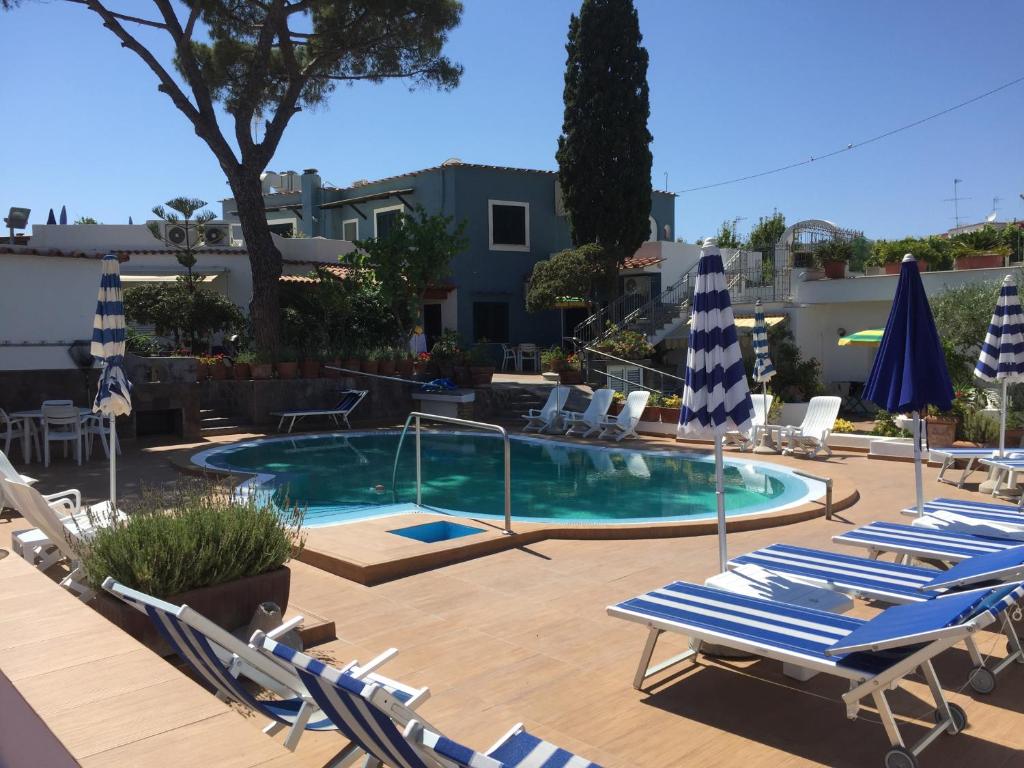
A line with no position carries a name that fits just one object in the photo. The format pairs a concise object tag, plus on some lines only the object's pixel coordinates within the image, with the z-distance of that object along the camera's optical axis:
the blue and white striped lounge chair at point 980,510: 6.67
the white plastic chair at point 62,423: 12.34
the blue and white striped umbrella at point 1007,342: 9.61
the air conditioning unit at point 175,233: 22.03
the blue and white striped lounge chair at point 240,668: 3.33
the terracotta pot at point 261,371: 17.50
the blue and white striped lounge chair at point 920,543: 5.57
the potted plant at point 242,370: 17.64
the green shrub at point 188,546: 4.59
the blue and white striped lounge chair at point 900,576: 4.56
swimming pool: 10.63
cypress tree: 24.17
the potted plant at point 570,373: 20.55
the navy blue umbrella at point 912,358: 6.26
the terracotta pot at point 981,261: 18.77
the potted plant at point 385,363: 19.24
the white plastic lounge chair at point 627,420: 15.94
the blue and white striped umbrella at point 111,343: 7.66
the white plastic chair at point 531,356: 27.07
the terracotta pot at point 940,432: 12.90
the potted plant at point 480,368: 19.75
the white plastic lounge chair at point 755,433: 14.35
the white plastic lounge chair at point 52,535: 5.27
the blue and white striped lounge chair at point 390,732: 2.51
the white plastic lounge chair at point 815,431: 13.73
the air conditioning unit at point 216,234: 24.27
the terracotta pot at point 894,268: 21.22
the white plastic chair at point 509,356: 27.14
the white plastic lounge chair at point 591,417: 16.25
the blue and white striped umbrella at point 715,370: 5.39
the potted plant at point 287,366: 17.77
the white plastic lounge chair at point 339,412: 16.78
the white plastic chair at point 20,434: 12.67
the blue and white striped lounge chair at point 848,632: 3.52
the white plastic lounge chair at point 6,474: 6.50
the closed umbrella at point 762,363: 14.31
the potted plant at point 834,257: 21.47
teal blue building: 27.00
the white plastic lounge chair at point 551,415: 16.83
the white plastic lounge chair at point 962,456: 10.29
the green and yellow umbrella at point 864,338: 18.88
